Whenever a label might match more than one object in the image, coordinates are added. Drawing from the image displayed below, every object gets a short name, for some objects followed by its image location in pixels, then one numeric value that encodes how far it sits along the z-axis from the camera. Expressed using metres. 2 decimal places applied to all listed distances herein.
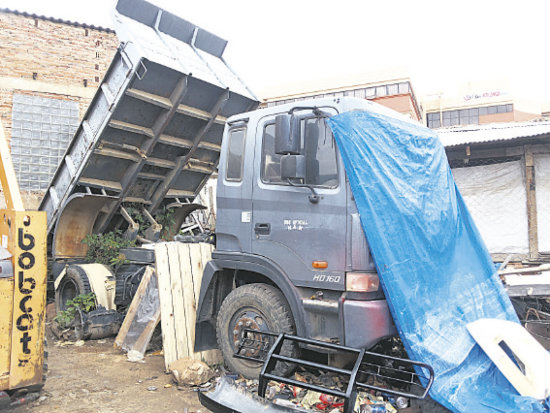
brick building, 10.01
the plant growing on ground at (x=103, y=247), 6.69
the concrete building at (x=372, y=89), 31.73
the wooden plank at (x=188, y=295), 5.02
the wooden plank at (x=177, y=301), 4.91
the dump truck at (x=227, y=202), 3.57
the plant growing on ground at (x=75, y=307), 6.03
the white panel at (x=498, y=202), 8.53
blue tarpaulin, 3.26
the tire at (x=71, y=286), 6.08
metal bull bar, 2.90
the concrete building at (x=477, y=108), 40.50
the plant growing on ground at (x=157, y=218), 6.96
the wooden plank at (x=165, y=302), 4.80
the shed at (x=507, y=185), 8.30
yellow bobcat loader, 3.14
